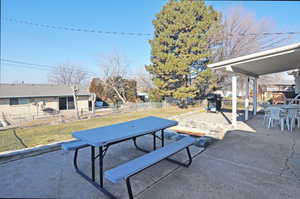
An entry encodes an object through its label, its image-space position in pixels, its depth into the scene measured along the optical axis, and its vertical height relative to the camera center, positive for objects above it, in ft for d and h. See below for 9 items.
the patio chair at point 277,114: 17.58 -1.83
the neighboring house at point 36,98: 44.29 +0.21
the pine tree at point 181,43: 44.32 +17.19
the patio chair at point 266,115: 19.43 -2.18
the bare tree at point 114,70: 61.52 +12.31
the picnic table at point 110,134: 7.30 -2.01
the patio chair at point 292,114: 17.30 -1.79
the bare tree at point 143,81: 76.60 +9.76
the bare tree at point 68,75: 88.52 +14.91
